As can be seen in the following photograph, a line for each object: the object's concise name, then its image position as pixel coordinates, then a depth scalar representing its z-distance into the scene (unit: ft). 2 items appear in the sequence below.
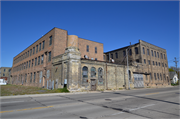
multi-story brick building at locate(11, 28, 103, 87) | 89.40
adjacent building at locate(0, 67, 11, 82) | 258.08
